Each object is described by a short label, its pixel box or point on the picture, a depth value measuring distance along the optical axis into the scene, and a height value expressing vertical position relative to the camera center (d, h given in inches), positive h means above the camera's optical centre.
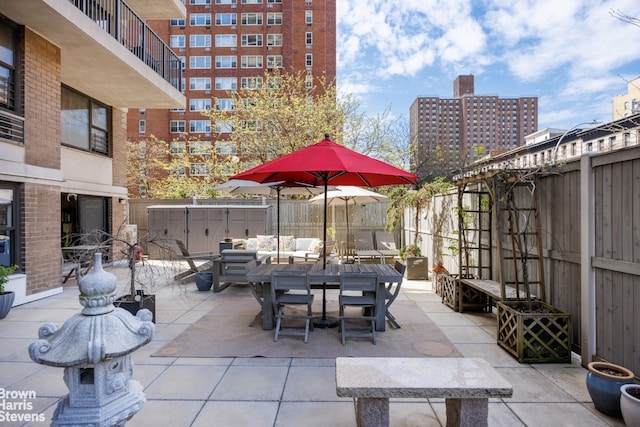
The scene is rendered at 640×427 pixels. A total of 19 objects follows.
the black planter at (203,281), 309.6 -54.2
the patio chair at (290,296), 181.2 -38.8
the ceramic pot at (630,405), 98.3 -52.8
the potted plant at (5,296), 216.8 -47.1
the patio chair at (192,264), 336.8 -46.5
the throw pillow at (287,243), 414.6 -30.2
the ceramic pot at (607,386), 112.4 -54.0
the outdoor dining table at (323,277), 187.2 -31.1
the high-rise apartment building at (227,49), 1417.3 +665.1
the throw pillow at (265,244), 415.8 -30.8
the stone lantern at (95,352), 69.9 -26.0
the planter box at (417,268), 350.3 -50.1
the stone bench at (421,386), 90.5 -43.1
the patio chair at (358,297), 177.5 -41.5
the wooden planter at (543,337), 154.9 -52.3
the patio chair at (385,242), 430.5 -30.9
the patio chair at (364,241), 432.8 -29.6
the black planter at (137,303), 185.8 -44.6
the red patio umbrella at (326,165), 166.7 +25.4
